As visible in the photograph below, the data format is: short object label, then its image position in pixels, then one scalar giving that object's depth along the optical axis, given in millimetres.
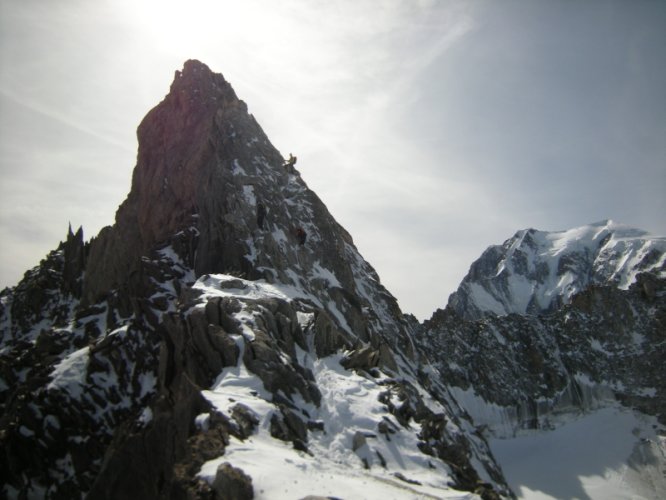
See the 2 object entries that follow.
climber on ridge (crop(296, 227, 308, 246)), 63938
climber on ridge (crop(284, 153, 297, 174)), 80938
